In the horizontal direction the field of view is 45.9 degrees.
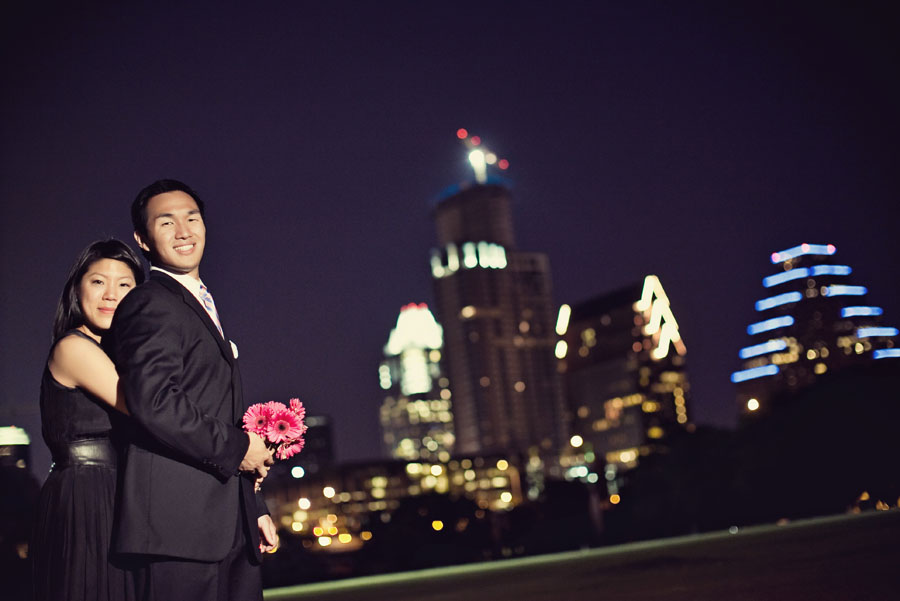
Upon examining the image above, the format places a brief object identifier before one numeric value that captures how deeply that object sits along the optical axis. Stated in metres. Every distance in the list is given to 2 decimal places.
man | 3.28
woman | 3.65
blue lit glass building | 130.00
